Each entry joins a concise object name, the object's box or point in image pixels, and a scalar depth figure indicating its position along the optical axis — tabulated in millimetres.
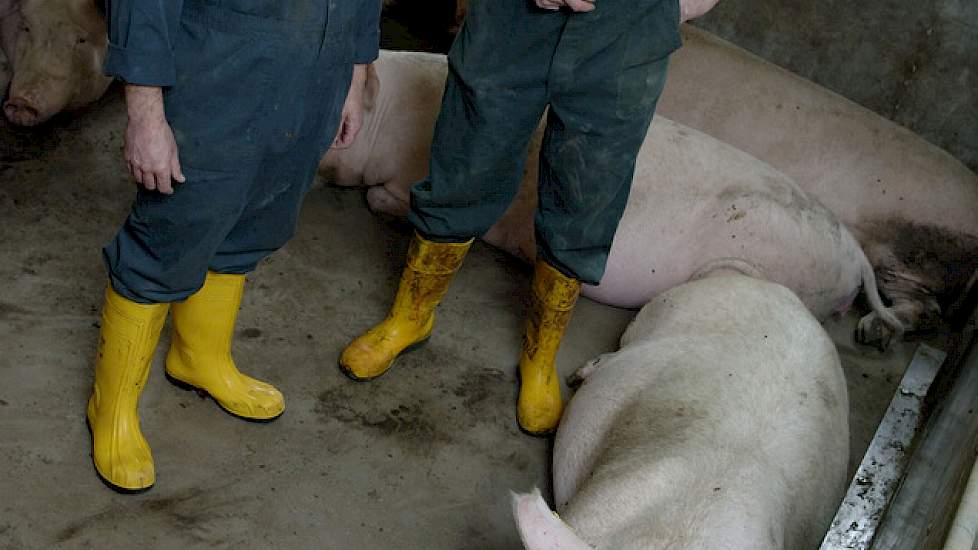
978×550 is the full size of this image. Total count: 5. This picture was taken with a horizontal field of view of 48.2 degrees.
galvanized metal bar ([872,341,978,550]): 1931
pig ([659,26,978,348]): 4227
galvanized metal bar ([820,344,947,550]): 2158
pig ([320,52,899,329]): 3697
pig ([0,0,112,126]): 3848
